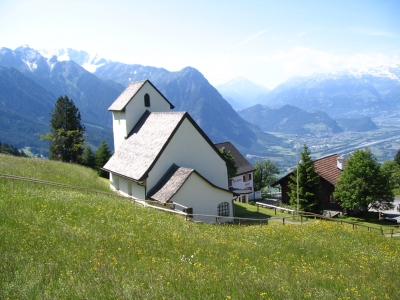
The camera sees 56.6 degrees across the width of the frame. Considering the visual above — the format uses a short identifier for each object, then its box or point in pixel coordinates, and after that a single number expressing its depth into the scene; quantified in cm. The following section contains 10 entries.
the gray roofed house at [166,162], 2834
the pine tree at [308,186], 4184
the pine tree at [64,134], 6053
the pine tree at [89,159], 5988
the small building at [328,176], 5212
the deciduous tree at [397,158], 9012
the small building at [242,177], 6572
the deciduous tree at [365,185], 4375
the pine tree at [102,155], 5706
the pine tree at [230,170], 5409
